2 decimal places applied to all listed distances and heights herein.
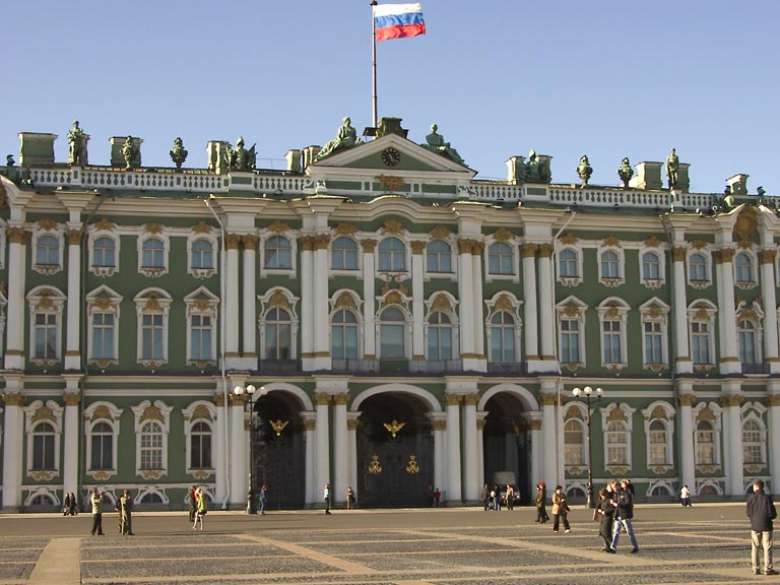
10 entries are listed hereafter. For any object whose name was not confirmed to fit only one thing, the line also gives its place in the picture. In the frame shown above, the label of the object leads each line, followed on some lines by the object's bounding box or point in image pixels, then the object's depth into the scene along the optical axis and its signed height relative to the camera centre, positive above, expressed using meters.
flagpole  72.20 +17.93
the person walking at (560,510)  44.03 -2.17
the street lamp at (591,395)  64.31 +2.15
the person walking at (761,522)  28.66 -1.71
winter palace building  66.62 +5.67
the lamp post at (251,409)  60.27 +1.57
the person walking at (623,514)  34.94 -1.85
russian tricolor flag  70.19 +20.82
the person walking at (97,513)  44.03 -2.10
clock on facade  70.69 +14.19
